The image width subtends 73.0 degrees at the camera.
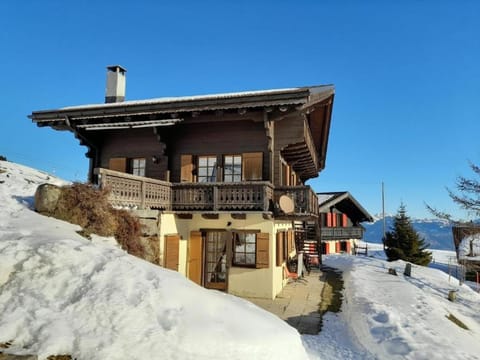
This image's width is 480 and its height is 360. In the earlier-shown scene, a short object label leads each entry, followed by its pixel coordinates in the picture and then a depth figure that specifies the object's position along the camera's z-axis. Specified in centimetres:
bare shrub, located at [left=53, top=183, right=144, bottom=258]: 703
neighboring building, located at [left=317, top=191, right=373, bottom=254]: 3184
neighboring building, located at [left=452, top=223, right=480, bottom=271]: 1669
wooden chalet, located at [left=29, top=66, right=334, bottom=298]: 1092
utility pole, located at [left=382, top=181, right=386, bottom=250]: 4422
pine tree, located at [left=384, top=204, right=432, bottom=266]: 2836
